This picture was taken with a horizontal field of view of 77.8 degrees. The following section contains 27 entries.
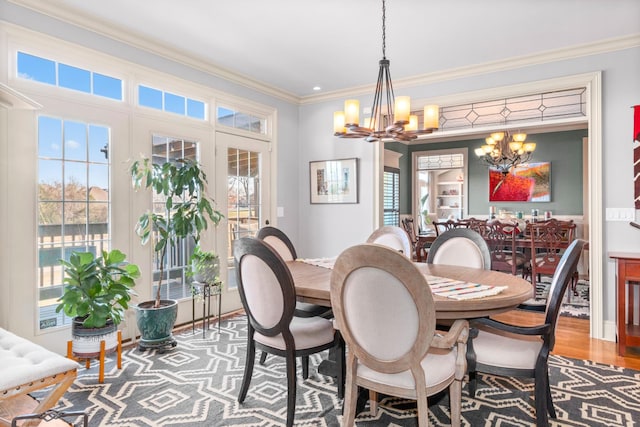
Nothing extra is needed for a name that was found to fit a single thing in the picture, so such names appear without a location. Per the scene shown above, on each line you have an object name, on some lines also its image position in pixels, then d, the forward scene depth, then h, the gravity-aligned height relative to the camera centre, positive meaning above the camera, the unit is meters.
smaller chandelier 6.26 +1.05
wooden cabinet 3.15 -0.62
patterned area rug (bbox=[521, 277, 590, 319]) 4.37 -1.07
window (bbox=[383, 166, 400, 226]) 7.59 +0.34
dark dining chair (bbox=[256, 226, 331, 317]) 3.23 -0.22
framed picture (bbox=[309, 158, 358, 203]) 4.97 +0.43
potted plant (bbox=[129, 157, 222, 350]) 3.20 -0.06
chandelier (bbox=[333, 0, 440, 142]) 2.62 +0.63
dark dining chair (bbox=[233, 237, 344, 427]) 2.08 -0.57
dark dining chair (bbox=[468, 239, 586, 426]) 1.92 -0.69
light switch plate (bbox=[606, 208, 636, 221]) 3.46 +0.00
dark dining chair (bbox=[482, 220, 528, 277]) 5.12 -0.49
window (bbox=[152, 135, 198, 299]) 3.67 -0.35
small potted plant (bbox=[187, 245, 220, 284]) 3.58 -0.48
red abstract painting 7.11 +0.56
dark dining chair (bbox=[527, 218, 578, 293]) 4.85 -0.37
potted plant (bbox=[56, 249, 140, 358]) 2.67 -0.59
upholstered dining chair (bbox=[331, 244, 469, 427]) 1.57 -0.50
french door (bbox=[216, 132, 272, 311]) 4.29 +0.30
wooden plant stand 2.65 -0.99
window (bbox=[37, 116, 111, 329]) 2.91 +0.13
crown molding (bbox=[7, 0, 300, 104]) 2.85 +1.49
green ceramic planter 3.19 -0.89
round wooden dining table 1.84 -0.40
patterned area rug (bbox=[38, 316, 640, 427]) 2.18 -1.13
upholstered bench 1.72 -0.71
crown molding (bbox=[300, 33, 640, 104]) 3.49 +1.50
